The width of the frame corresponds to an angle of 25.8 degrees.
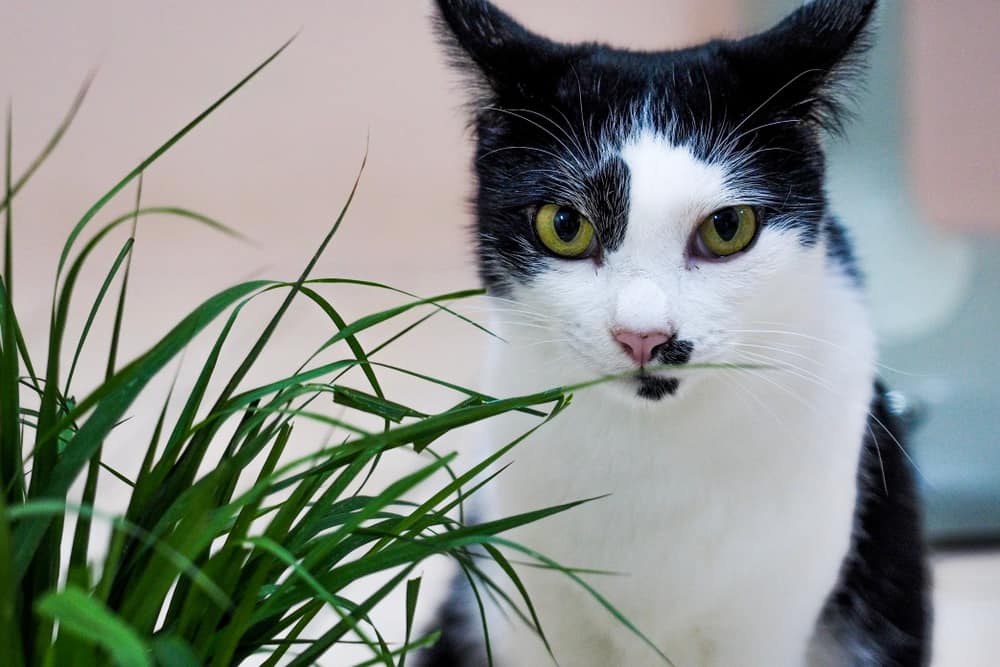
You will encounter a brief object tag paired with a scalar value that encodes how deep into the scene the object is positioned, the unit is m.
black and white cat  0.53
